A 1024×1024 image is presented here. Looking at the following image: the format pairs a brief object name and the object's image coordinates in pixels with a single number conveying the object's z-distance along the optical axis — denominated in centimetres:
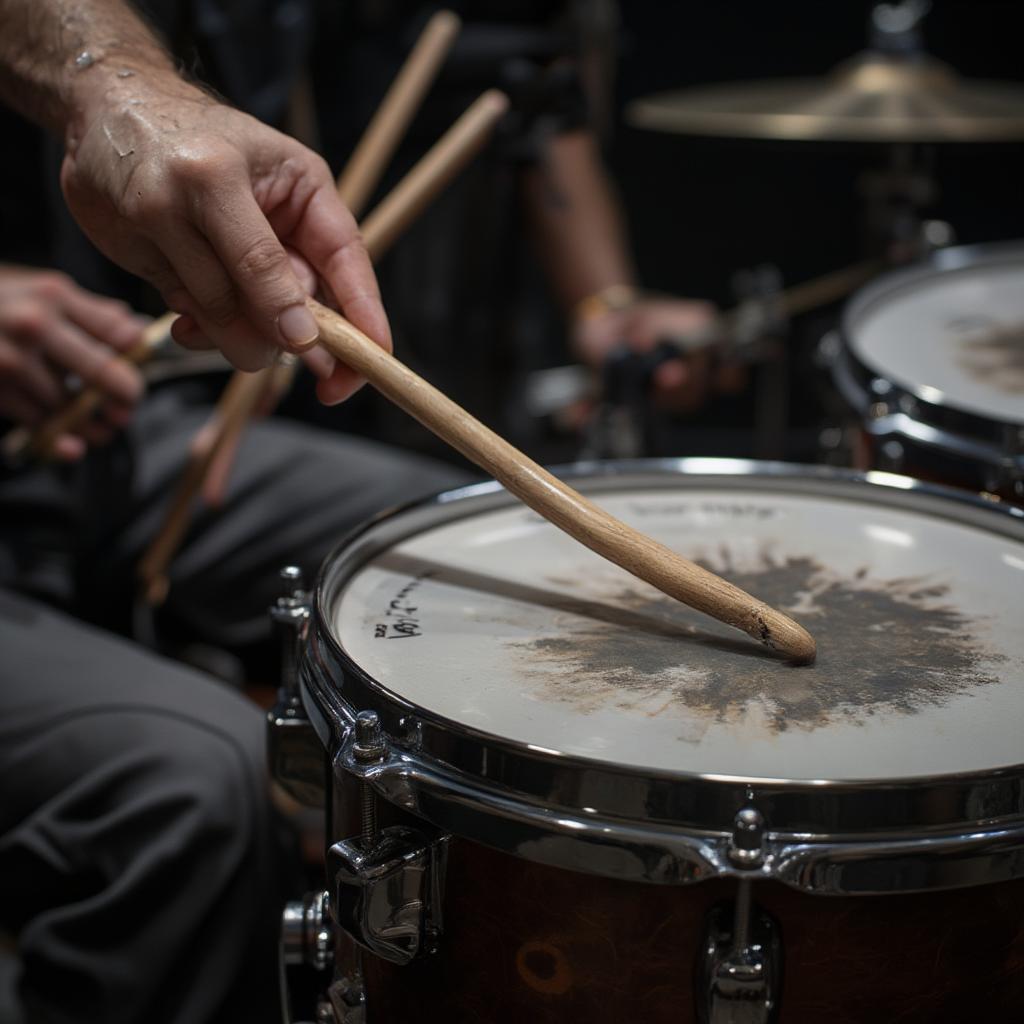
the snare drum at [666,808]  47
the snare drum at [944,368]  78
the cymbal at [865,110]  144
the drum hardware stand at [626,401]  145
